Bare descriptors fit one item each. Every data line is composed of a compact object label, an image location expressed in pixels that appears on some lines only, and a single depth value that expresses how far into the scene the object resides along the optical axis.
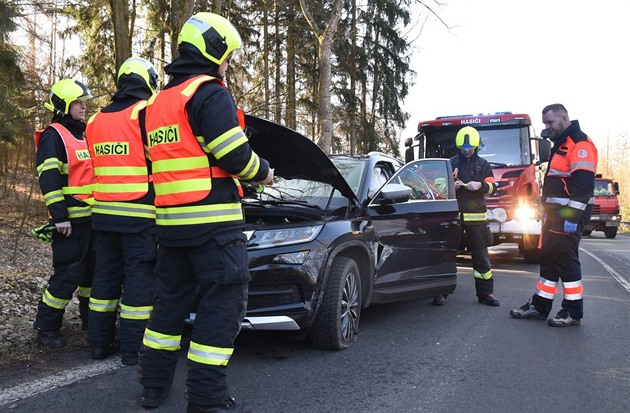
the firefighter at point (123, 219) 3.34
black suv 3.47
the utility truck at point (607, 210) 20.00
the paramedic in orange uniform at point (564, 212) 4.80
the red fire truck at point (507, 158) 8.59
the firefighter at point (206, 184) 2.48
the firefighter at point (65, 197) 3.80
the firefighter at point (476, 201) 5.82
